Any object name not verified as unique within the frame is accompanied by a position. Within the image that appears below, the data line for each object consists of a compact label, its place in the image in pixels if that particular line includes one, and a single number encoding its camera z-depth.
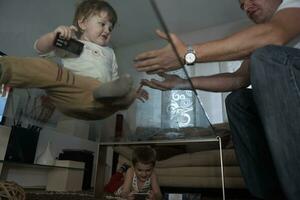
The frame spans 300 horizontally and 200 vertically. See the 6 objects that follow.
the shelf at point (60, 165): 1.58
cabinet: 1.67
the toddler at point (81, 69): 0.42
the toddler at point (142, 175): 1.44
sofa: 1.33
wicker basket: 0.78
